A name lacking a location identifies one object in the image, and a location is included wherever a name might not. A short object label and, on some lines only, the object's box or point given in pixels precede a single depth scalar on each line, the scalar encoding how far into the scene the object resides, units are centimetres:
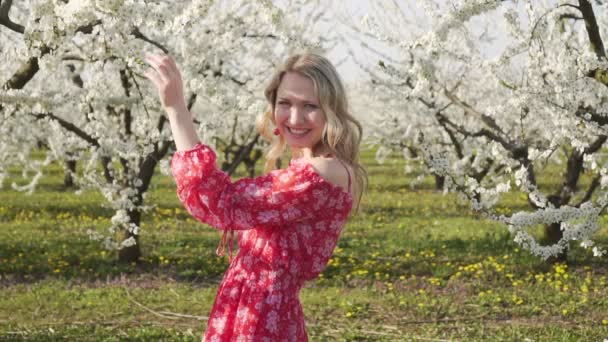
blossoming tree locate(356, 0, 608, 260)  467
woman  220
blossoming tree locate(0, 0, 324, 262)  455
